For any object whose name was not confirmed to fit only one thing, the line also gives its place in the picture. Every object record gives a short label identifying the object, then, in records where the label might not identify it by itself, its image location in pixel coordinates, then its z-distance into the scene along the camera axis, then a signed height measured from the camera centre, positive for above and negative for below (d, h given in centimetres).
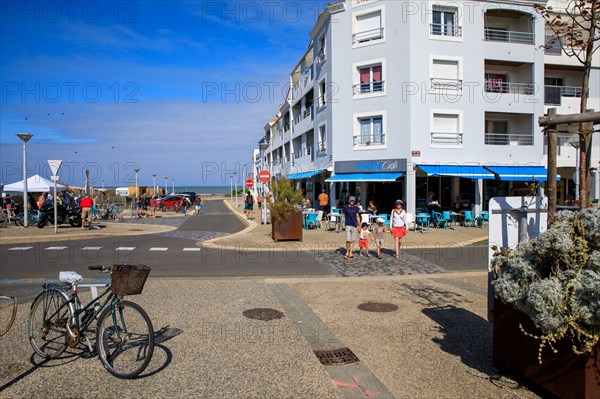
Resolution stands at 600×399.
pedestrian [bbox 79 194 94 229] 2134 -79
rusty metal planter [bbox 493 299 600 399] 357 -149
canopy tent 3036 +41
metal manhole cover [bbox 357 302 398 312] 716 -188
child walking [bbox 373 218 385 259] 1319 -133
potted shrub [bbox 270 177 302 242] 1650 -96
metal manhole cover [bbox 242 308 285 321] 666 -184
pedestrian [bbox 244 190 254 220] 2983 -107
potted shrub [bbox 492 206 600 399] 357 -95
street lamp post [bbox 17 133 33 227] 2330 +140
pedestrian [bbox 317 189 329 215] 2538 -67
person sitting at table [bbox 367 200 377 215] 2130 -99
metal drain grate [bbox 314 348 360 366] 499 -185
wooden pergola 485 +49
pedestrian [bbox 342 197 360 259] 1297 -102
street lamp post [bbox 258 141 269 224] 2441 -128
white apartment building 2430 +482
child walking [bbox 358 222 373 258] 1338 -144
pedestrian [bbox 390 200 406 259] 1298 -104
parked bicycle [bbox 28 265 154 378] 451 -136
